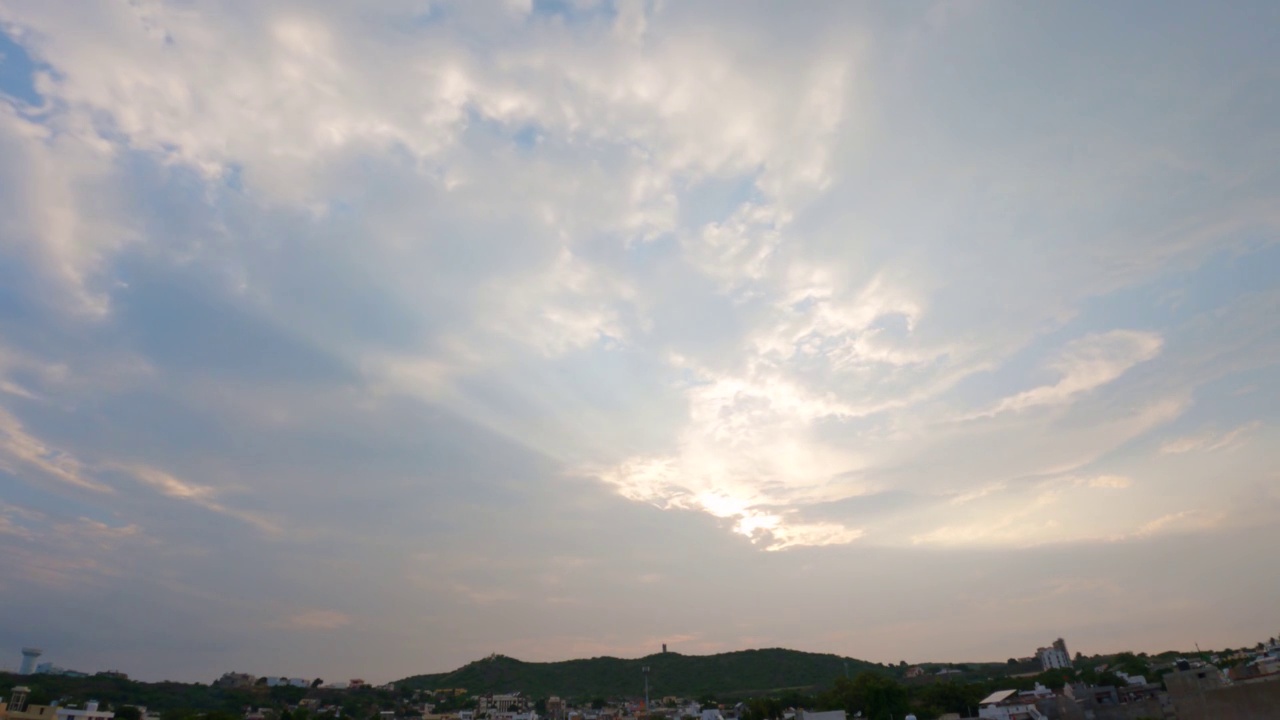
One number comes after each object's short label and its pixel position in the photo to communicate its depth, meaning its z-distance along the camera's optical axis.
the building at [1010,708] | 46.66
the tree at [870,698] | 55.56
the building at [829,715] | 50.07
